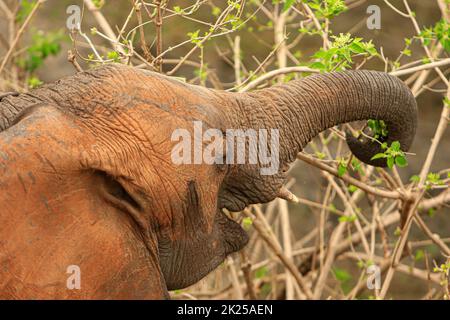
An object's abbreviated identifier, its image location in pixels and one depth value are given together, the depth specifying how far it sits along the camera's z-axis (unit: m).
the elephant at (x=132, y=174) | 4.36
